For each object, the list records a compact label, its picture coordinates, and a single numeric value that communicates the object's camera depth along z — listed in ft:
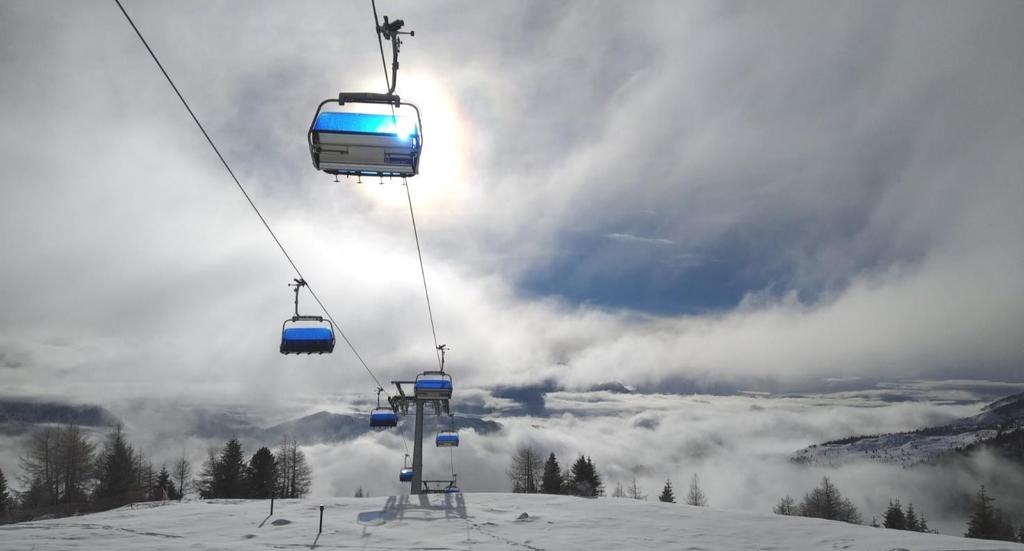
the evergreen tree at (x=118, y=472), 200.54
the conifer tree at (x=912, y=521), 287.28
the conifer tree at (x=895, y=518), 256.93
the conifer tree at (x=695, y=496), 399.24
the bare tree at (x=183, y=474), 275.26
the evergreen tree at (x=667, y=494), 301.51
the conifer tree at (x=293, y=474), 253.03
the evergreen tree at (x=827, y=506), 304.91
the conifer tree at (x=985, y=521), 217.36
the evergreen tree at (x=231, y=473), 203.72
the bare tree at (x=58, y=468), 211.80
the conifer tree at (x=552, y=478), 258.39
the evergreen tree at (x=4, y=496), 187.76
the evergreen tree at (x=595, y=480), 259.70
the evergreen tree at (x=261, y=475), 208.54
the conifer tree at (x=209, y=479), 208.44
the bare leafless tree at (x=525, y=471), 293.57
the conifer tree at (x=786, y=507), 390.34
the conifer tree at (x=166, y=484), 209.26
